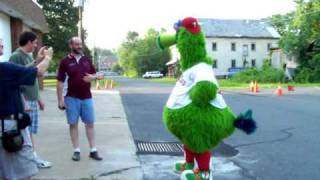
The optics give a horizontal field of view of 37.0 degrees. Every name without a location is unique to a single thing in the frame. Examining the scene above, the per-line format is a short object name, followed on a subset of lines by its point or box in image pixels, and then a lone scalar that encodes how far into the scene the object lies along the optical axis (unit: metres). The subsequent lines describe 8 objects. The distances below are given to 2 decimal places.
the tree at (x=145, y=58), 103.06
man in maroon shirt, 7.09
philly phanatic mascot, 5.19
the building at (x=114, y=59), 166.59
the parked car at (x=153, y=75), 90.50
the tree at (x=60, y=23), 47.31
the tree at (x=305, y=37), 51.66
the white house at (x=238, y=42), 73.56
